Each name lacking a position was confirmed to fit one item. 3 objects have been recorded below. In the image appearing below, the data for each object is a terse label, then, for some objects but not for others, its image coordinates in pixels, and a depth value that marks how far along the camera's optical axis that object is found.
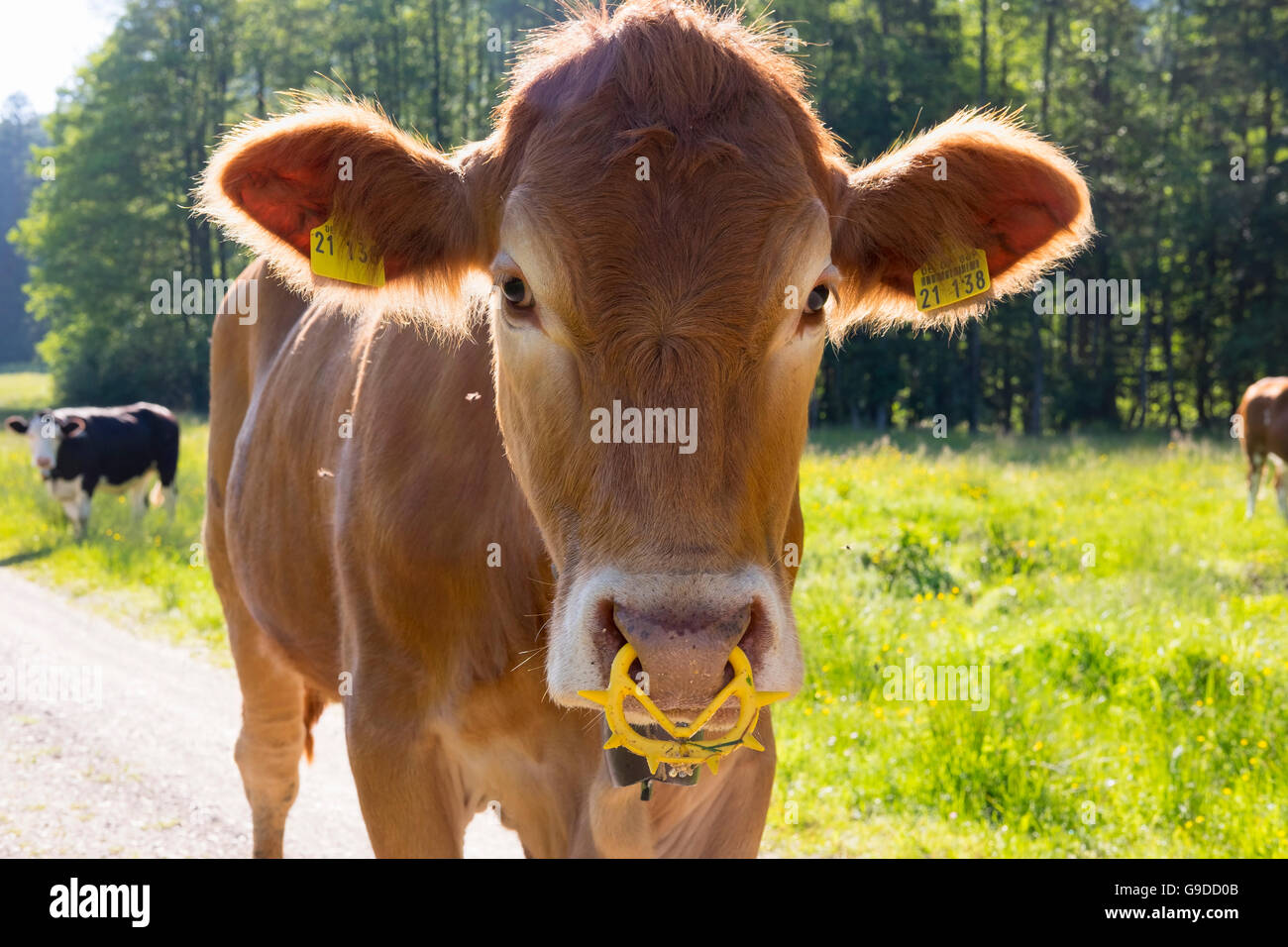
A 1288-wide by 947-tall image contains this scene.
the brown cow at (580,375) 1.82
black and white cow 13.18
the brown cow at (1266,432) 13.00
